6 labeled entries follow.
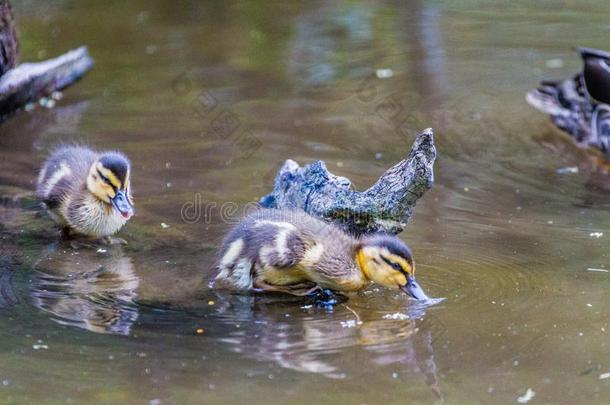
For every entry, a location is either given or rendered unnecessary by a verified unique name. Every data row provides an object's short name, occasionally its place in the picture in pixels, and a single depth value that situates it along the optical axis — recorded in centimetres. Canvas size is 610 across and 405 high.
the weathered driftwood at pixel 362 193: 937
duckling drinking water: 895
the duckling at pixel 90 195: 1055
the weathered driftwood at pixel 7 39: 1377
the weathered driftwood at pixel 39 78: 1441
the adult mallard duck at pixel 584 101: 1438
